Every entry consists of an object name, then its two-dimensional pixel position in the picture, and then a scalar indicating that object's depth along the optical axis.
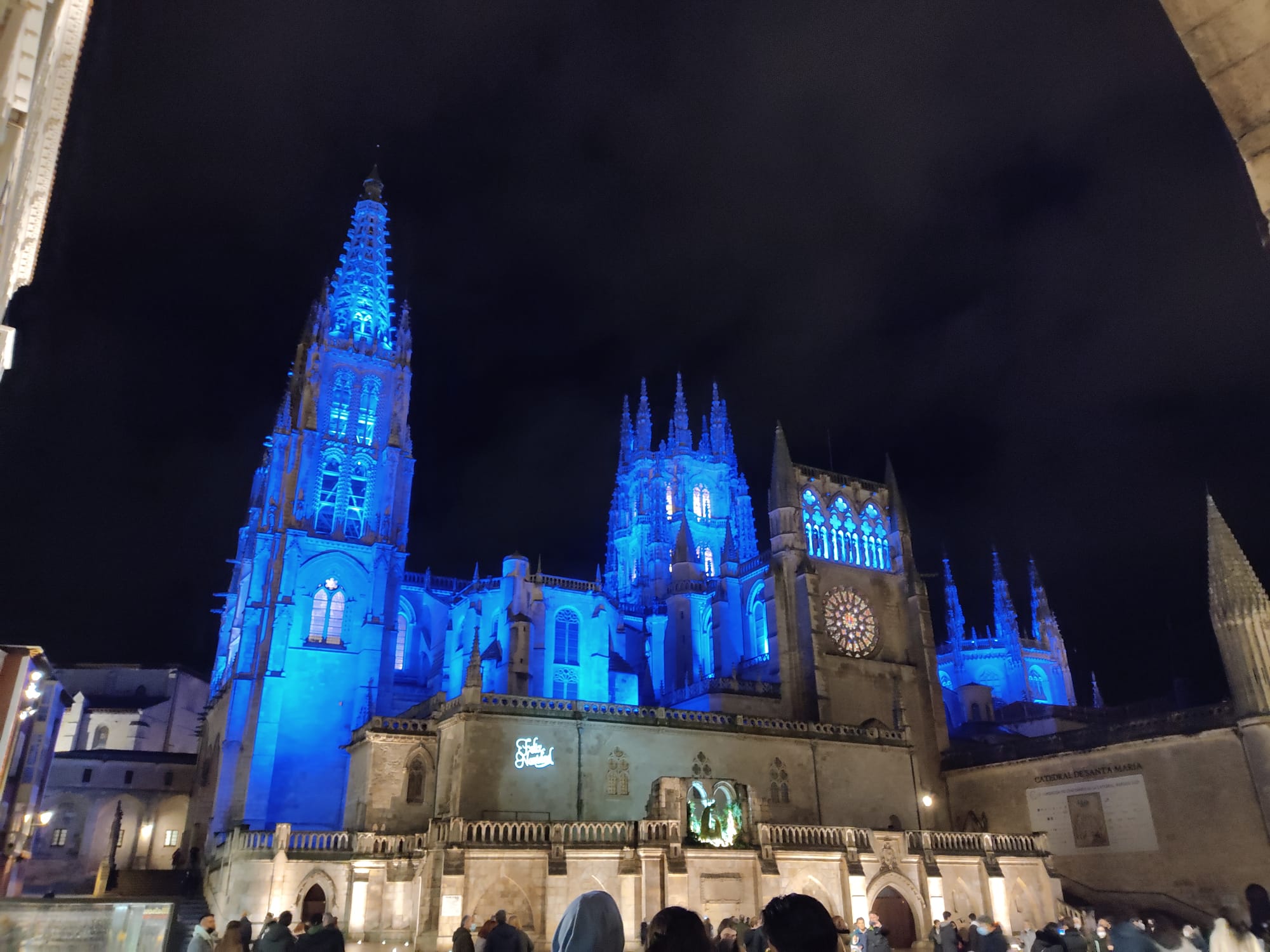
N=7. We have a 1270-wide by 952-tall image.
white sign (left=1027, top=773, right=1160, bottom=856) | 29.36
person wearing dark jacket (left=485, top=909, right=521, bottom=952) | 9.34
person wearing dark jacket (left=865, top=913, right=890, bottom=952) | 13.34
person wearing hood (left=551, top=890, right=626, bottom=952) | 4.20
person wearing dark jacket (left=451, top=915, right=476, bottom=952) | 12.53
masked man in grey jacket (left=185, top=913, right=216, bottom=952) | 10.43
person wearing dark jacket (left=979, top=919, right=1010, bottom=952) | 13.70
